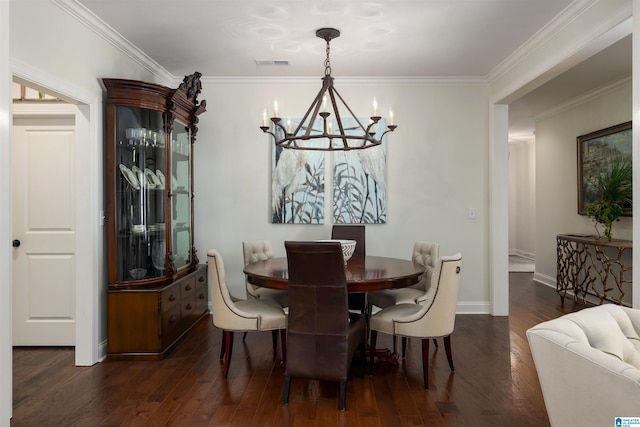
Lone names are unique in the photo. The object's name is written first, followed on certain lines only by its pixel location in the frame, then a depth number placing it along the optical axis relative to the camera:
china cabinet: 3.41
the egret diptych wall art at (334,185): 4.83
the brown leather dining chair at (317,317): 2.55
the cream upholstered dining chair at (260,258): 3.79
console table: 4.75
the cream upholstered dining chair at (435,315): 2.81
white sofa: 1.31
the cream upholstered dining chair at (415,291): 3.59
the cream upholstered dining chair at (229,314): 3.03
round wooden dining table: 2.80
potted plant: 4.86
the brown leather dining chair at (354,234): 4.23
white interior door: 3.71
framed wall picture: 4.98
